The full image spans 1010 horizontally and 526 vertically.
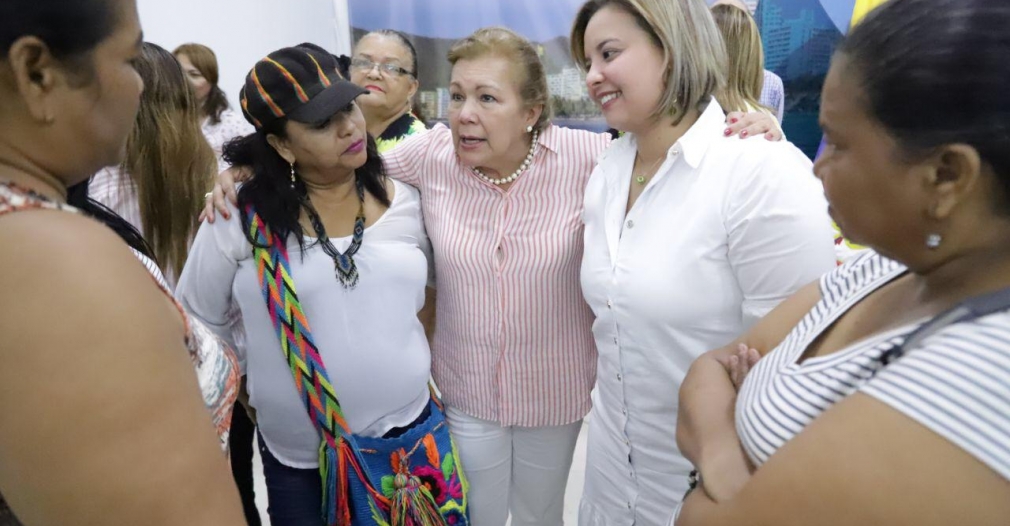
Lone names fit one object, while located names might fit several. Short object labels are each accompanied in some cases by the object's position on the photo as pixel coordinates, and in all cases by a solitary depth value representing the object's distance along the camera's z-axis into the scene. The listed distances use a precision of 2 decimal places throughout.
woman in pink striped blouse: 1.70
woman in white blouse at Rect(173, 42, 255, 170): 3.56
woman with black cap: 1.50
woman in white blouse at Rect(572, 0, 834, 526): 1.24
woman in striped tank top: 0.55
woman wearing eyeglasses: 2.69
